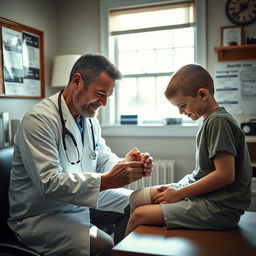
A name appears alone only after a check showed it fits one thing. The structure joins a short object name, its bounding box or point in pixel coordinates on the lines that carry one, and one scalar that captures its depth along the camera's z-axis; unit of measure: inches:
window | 109.5
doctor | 52.7
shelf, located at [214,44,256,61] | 96.7
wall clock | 97.6
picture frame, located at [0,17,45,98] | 94.7
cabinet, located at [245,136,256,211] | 89.1
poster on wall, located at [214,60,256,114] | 99.7
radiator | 104.1
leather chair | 50.5
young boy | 44.5
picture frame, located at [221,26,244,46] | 98.3
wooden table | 38.1
